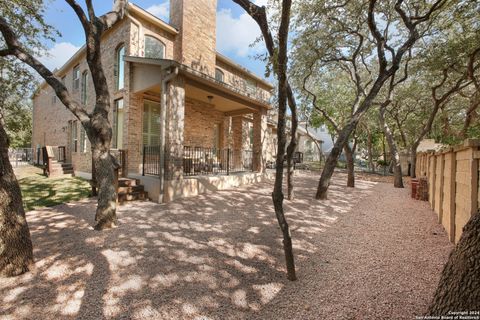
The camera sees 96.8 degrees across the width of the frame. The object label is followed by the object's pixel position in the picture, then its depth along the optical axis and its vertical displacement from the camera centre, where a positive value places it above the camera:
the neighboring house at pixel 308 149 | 34.62 +1.53
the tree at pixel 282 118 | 2.77 +0.57
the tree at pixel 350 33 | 7.25 +5.44
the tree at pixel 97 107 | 4.62 +1.02
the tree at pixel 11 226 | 2.88 -1.05
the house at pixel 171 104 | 6.85 +2.29
